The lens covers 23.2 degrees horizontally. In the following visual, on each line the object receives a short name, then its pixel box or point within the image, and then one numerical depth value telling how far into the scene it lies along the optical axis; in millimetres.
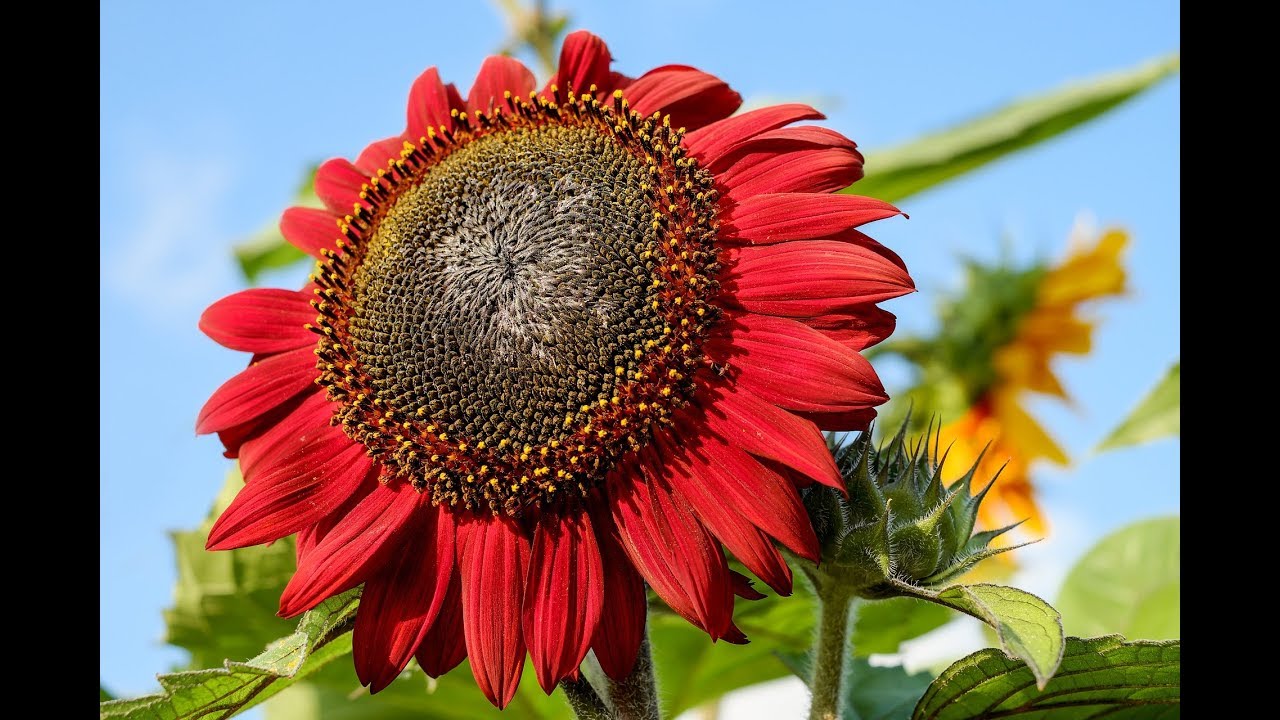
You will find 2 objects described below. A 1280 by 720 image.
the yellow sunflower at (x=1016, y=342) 1064
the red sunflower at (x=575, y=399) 601
